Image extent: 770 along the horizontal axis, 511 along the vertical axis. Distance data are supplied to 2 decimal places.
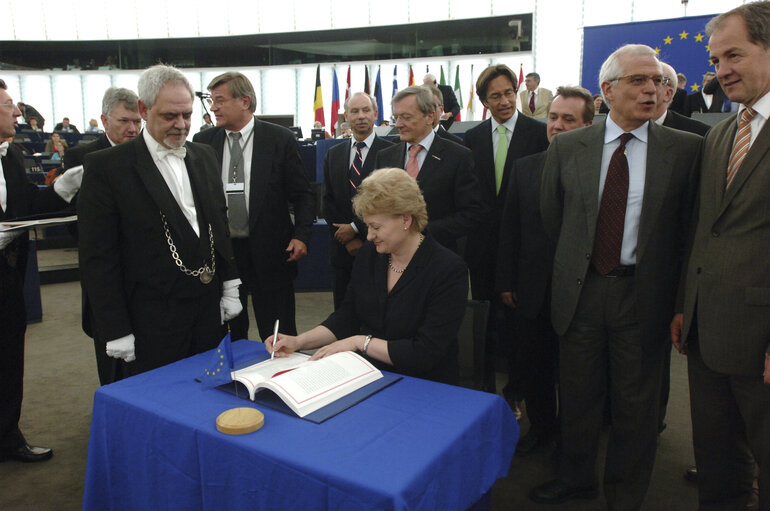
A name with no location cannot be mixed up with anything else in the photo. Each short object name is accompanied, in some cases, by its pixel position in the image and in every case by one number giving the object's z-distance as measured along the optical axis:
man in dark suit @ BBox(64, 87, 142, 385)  2.82
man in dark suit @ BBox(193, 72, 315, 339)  3.06
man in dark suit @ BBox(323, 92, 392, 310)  3.73
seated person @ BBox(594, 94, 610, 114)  7.32
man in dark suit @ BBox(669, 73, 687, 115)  5.94
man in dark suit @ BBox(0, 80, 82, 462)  2.58
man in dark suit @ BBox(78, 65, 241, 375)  2.04
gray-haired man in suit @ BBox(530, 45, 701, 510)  1.99
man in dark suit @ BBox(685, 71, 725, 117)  6.35
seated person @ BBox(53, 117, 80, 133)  14.16
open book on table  1.50
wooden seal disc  1.35
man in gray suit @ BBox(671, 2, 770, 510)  1.66
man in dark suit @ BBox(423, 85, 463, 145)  3.72
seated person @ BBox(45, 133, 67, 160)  10.32
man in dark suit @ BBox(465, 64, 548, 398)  3.10
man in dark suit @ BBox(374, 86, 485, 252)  2.89
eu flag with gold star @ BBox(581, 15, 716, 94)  8.38
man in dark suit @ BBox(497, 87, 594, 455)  2.55
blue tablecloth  1.20
